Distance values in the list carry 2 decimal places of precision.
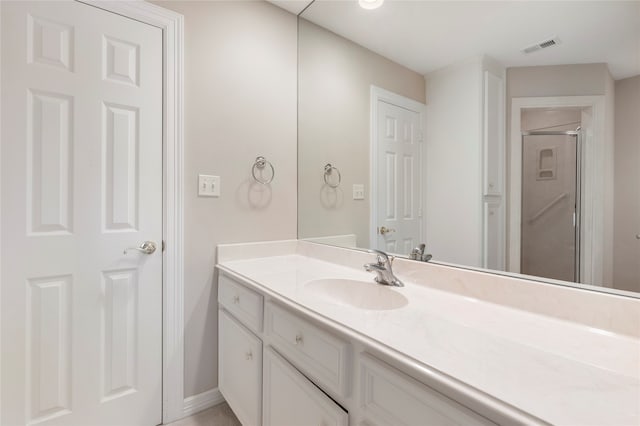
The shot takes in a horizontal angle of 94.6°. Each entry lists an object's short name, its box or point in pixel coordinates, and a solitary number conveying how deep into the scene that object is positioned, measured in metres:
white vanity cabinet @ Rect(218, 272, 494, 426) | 0.62
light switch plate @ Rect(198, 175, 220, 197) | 1.58
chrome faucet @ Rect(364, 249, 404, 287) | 1.20
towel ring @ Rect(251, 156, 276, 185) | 1.77
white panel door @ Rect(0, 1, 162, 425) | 1.18
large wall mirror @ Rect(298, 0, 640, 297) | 0.81
